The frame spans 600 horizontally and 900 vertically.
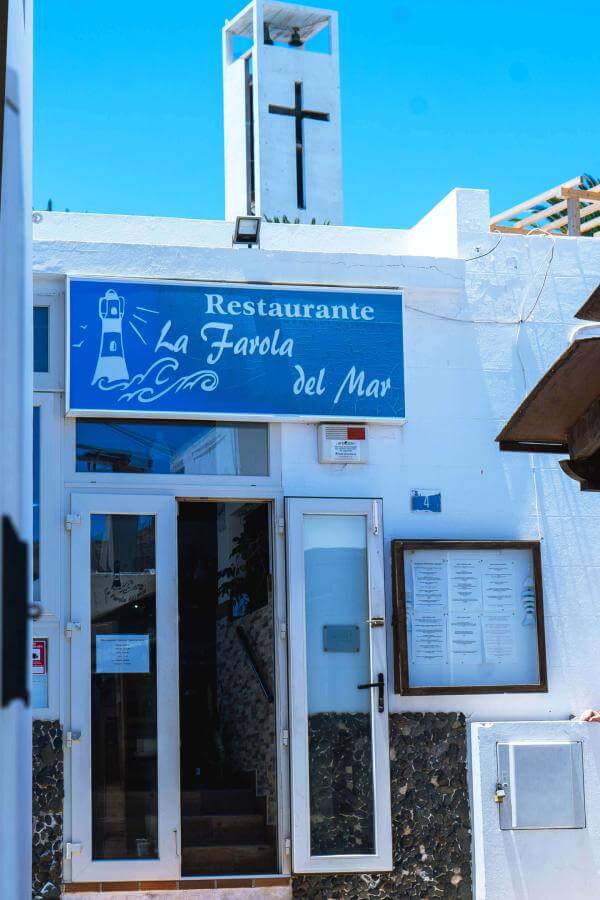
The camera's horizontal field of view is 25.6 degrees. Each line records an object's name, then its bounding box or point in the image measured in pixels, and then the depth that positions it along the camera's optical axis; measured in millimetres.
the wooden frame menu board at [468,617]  8586
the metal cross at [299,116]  28250
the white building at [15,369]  2703
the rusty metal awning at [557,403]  4629
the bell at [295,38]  30094
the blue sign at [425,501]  8797
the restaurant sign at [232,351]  8422
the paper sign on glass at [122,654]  8234
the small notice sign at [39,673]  8047
